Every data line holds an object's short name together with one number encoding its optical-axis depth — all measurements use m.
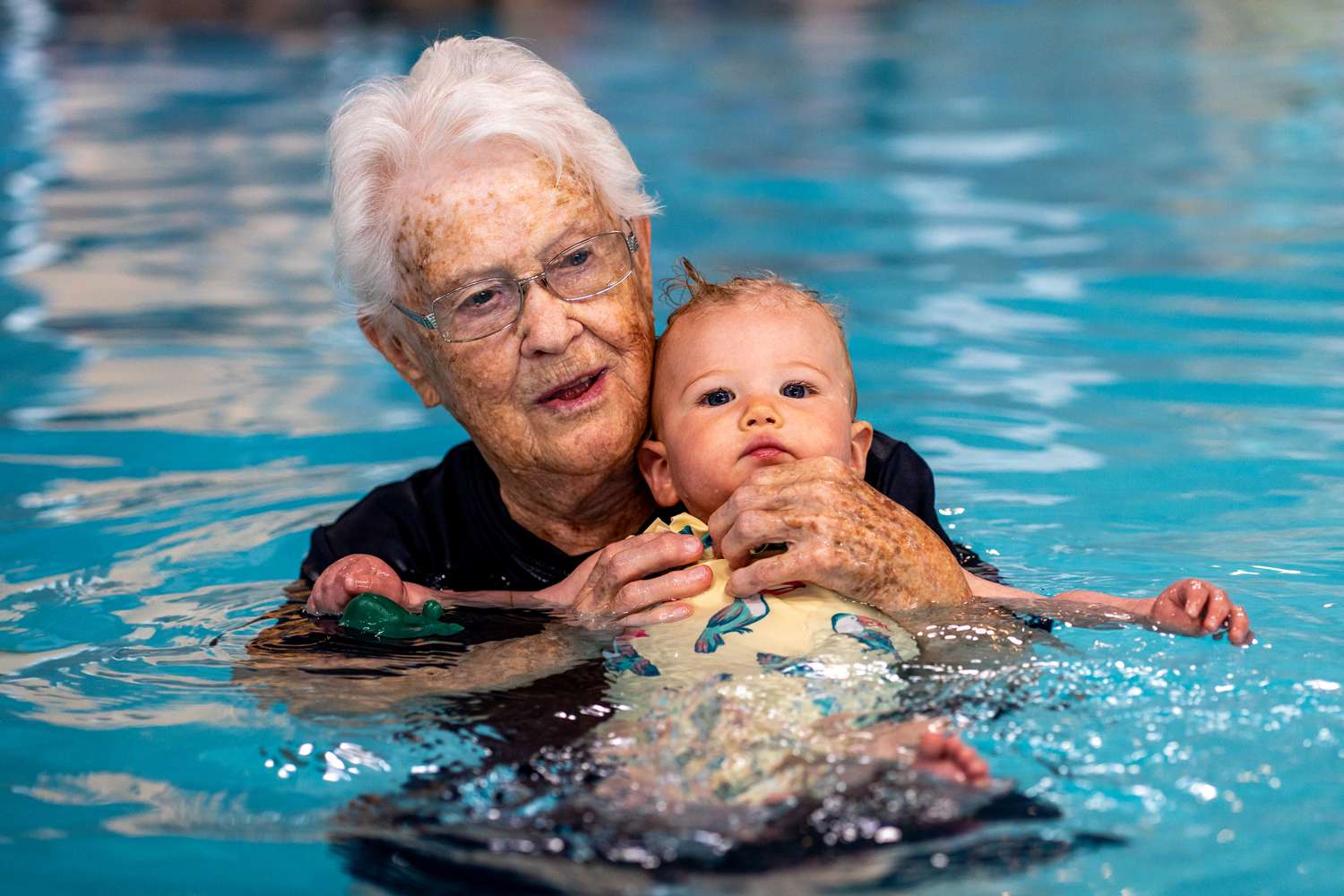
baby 2.56
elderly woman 3.15
